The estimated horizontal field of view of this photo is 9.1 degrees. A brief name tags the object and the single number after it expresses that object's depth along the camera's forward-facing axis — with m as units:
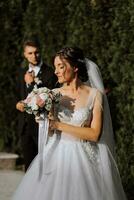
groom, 8.30
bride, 6.01
